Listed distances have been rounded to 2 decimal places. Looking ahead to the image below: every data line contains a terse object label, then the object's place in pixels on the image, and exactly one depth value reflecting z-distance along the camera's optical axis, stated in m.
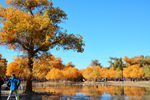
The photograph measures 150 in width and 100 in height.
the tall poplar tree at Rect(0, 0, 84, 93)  19.97
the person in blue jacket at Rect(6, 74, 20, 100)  12.68
